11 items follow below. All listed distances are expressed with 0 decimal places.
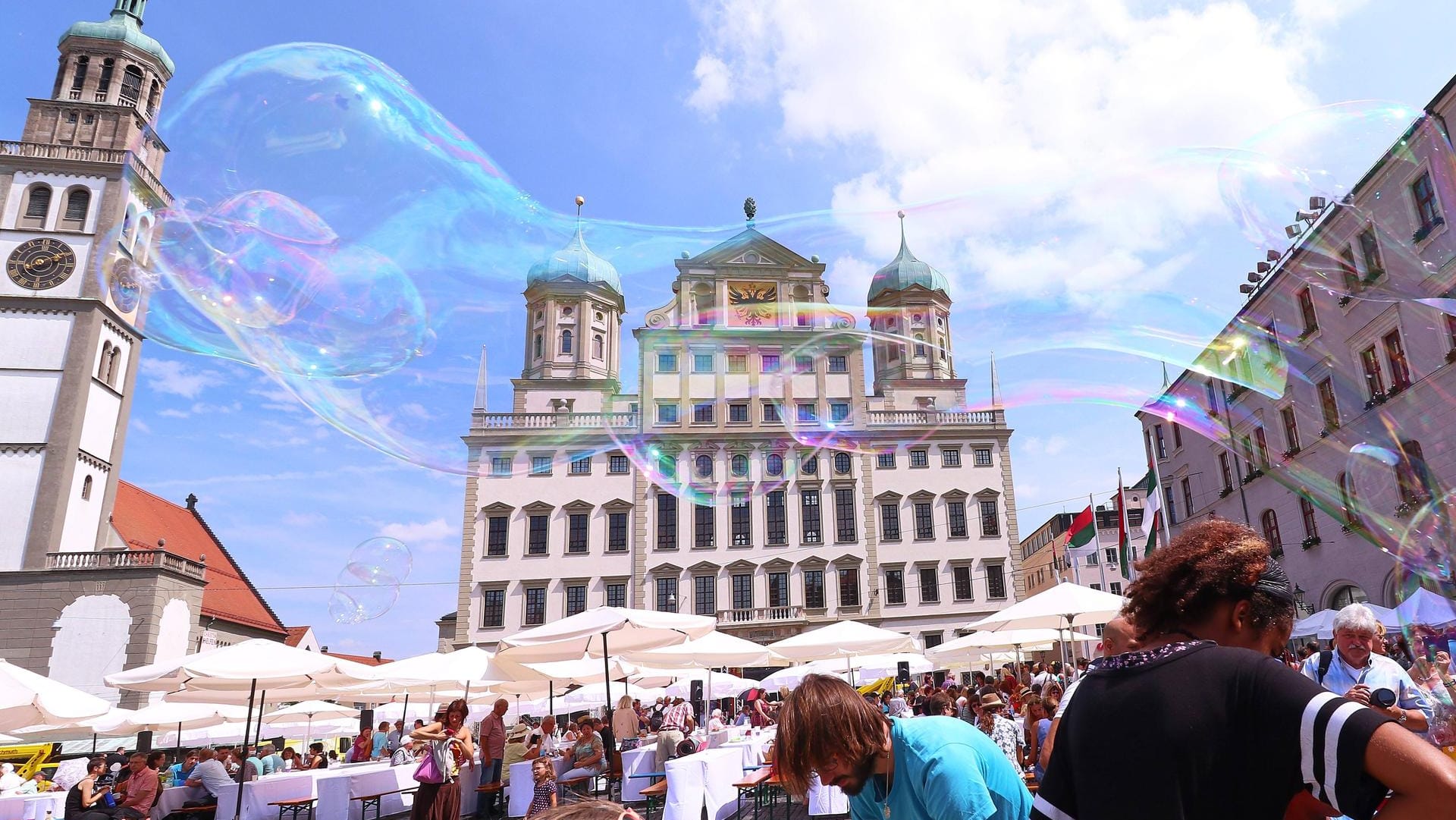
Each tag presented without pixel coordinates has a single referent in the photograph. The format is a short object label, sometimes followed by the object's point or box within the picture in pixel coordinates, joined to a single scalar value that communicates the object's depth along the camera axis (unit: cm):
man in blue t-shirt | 245
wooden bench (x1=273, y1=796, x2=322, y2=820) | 1208
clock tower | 3106
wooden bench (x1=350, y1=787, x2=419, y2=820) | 1312
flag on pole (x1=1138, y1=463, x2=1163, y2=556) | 1989
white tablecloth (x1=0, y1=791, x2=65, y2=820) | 1223
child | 979
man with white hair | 416
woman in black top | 130
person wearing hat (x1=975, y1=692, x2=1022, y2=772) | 820
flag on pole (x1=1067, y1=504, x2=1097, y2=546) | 2111
